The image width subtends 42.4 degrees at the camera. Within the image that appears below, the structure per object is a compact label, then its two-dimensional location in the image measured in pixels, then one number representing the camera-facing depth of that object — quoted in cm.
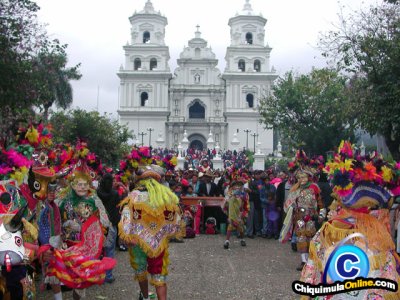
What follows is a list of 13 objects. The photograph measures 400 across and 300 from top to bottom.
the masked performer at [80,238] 510
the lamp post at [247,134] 5349
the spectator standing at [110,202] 775
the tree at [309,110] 2495
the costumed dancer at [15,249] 447
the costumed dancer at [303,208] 816
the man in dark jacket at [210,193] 1330
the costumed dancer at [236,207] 1052
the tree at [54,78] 1522
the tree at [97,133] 3064
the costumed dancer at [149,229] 567
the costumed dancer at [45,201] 563
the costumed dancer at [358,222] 443
